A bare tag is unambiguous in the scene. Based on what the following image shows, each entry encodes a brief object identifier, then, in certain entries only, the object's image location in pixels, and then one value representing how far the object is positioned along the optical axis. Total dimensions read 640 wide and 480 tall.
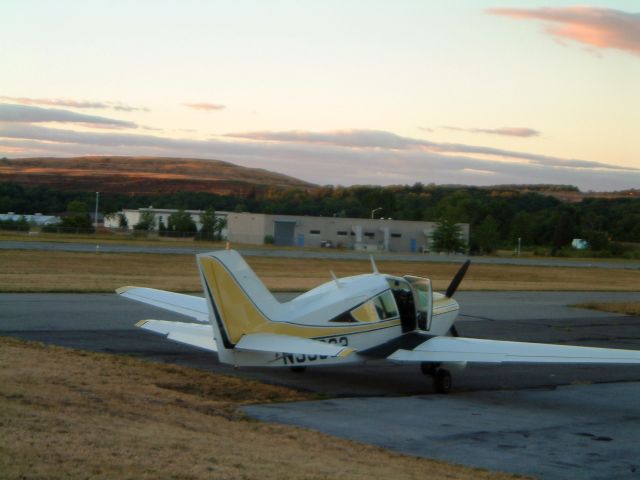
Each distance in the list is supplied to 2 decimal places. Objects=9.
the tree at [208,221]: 113.25
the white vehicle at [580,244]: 120.93
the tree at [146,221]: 114.25
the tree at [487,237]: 113.56
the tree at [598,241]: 119.94
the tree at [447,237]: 99.50
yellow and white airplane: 11.84
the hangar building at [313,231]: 100.06
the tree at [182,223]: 108.88
